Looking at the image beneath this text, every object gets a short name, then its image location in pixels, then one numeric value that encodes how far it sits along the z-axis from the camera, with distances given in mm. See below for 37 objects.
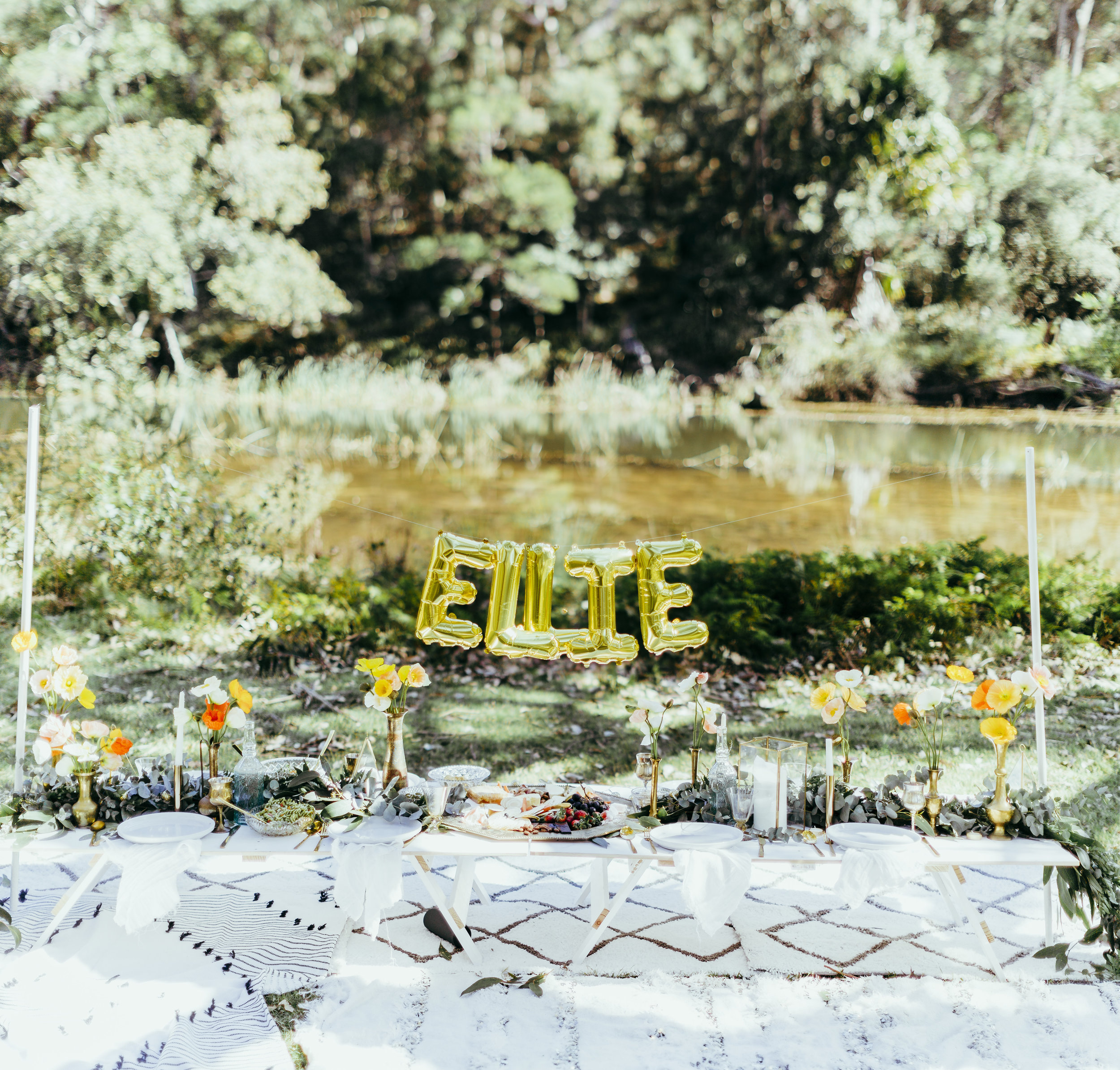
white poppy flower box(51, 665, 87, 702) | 3182
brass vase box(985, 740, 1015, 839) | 3051
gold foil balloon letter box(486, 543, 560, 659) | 3279
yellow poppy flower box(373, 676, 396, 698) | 3174
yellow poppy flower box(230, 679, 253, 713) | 3146
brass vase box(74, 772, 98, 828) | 3074
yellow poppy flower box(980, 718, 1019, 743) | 2986
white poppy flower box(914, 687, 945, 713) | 3072
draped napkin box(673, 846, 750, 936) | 2848
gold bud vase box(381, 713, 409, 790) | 3295
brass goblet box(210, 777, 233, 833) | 3121
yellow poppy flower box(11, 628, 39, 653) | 3225
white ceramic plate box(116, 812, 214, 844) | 2918
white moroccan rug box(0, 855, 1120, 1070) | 2672
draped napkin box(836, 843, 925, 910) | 2820
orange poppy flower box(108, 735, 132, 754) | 3104
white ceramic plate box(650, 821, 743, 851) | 2893
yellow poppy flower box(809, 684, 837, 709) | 3158
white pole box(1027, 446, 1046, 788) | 3213
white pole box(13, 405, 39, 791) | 3193
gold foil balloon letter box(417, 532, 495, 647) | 3402
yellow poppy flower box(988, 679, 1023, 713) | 2988
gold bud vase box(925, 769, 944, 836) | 3129
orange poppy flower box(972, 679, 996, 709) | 3053
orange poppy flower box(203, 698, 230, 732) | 3191
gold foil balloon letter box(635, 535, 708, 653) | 3309
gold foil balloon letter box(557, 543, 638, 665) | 3293
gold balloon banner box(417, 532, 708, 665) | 3295
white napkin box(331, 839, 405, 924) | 2898
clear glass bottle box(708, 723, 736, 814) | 3162
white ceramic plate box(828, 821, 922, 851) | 2885
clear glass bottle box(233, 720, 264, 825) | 3152
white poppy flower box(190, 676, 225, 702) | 3111
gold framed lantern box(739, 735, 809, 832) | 3045
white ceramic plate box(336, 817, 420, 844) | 2930
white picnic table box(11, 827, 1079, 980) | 2887
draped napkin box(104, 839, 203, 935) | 2850
